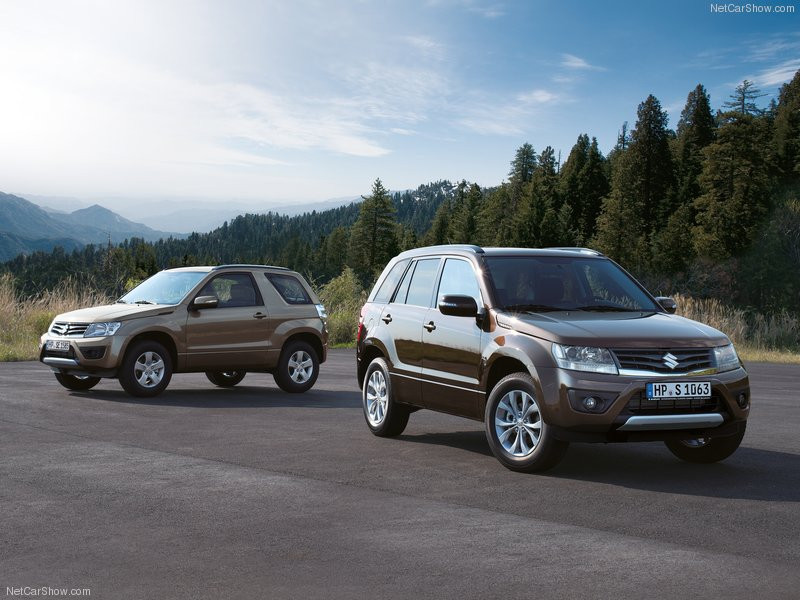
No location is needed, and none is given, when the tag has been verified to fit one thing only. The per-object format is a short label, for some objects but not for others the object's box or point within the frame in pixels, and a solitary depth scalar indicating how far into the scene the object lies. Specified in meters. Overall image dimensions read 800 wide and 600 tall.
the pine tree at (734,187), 106.75
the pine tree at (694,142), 136.25
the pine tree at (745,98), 150.75
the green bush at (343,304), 29.84
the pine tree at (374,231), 169.75
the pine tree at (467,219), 180.62
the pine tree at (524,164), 177.25
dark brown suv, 7.86
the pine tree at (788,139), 123.94
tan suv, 14.35
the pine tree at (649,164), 133.00
